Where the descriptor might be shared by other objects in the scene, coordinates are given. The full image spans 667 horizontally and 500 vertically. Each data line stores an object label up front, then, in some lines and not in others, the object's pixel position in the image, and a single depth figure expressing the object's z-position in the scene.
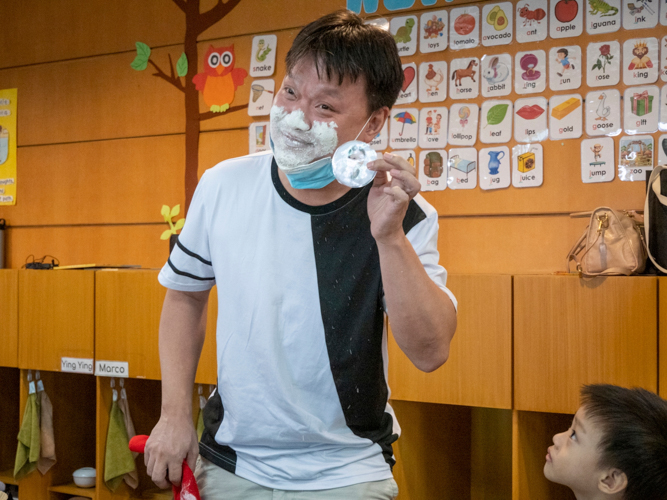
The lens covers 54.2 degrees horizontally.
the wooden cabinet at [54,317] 3.05
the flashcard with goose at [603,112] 2.66
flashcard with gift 2.61
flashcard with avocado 2.84
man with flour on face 1.26
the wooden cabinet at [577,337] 2.18
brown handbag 2.23
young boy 1.62
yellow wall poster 4.02
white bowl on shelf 3.22
